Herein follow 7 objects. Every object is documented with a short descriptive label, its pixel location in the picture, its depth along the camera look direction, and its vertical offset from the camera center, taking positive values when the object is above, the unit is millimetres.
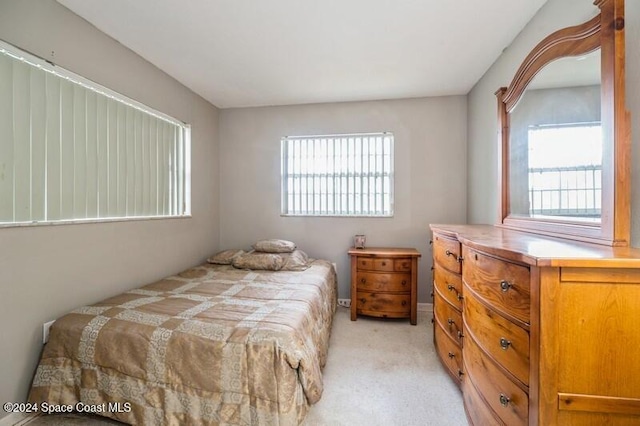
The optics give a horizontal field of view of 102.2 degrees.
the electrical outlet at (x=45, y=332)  1605 -750
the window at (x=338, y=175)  3227 +483
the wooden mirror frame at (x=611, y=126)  1059 +367
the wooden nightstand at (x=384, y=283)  2760 -769
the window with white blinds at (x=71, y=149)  1480 +452
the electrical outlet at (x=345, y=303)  3215 -1129
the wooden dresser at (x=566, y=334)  814 -408
